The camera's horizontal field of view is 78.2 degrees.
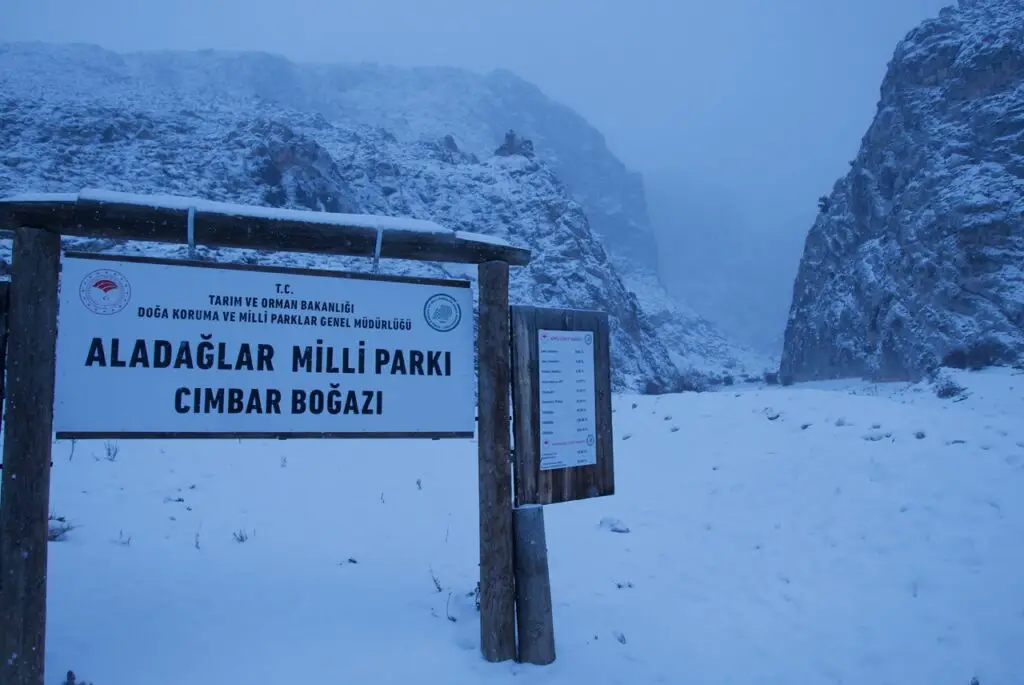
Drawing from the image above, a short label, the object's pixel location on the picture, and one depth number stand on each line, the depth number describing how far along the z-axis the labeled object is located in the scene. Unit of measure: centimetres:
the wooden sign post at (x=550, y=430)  421
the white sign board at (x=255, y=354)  351
